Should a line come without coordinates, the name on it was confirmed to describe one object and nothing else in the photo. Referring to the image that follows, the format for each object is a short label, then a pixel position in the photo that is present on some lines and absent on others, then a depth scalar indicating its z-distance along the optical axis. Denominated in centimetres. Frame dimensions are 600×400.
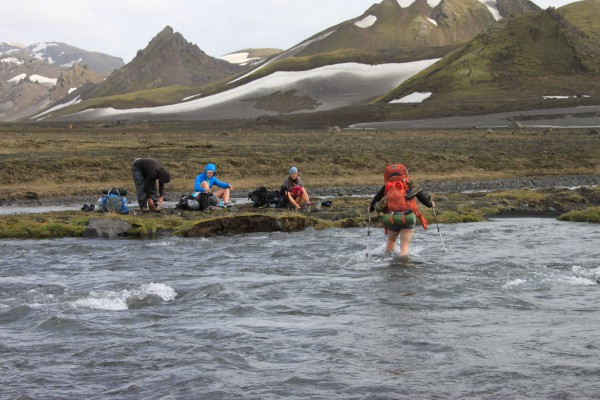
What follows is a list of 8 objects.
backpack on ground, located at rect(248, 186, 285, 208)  2681
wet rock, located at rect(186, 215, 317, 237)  2228
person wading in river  1739
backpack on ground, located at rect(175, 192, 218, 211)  2630
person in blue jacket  2622
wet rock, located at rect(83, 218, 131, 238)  2202
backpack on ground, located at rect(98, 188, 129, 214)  2586
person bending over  2559
